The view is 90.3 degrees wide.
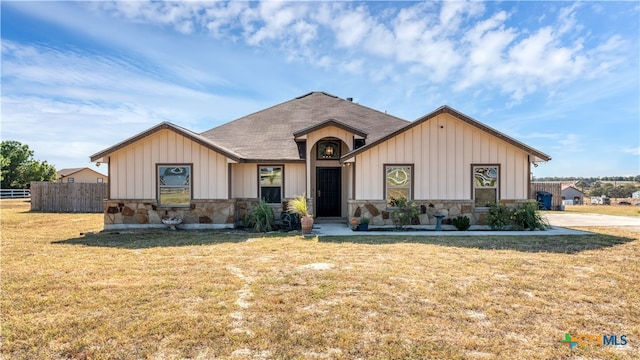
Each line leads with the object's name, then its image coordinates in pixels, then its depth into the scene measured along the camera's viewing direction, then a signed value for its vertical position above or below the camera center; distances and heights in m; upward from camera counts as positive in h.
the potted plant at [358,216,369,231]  11.07 -1.33
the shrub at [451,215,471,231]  11.30 -1.29
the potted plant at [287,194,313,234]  10.33 -0.90
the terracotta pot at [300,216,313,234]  10.31 -1.20
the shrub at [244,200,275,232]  11.40 -1.12
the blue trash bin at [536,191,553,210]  20.77 -0.80
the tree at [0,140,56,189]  45.28 +2.96
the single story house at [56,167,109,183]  48.34 +1.77
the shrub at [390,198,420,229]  11.22 -0.92
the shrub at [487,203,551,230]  11.19 -1.11
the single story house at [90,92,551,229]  11.71 +0.49
